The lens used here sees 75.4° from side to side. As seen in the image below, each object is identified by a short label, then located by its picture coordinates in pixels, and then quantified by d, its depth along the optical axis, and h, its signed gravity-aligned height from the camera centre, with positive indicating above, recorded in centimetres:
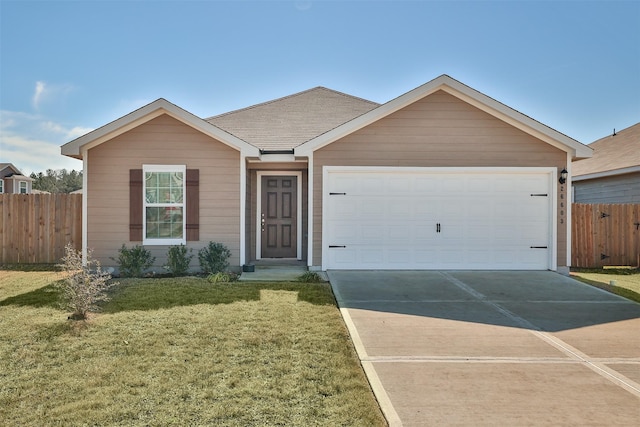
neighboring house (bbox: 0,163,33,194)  3073 +284
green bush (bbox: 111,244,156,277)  869 -93
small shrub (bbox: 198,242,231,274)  887 -92
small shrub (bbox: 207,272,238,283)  811 -121
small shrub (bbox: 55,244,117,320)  538 -102
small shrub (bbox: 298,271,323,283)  804 -119
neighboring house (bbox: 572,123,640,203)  1320 +153
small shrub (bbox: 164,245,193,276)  883 -95
